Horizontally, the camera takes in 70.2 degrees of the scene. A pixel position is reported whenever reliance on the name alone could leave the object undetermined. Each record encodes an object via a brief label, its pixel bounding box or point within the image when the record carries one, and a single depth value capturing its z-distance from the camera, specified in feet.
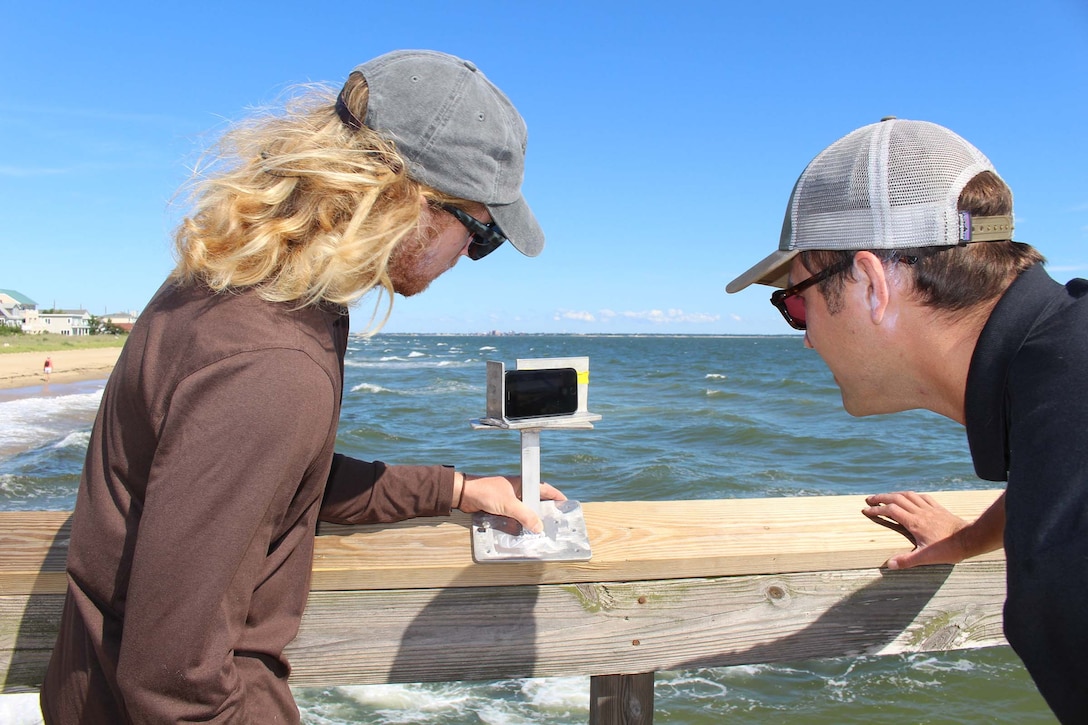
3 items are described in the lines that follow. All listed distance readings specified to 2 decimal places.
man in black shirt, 3.37
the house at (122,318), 365.61
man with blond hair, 3.46
